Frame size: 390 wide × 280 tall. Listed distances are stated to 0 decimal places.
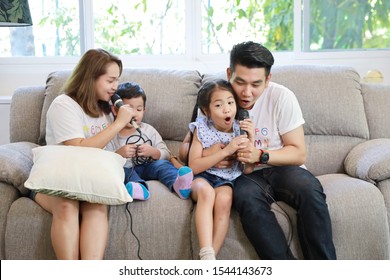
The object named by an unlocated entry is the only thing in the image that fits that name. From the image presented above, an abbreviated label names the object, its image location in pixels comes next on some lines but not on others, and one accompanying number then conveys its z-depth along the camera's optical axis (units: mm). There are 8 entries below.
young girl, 2297
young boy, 2613
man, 2246
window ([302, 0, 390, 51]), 3795
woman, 2238
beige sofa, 2352
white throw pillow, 2227
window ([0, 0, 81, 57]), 4008
